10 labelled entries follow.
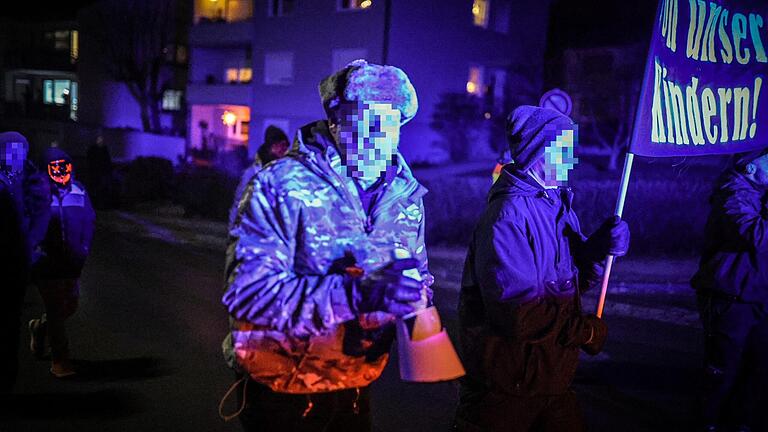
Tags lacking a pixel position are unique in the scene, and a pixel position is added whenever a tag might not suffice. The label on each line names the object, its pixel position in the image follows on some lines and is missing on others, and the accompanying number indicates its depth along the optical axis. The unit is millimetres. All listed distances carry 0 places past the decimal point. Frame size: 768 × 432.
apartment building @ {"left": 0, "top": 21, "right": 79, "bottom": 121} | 41781
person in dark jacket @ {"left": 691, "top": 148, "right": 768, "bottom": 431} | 4285
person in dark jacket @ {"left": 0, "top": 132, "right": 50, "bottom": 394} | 4274
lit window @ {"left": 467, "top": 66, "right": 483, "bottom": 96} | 25375
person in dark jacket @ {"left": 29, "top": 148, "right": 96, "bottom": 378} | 5219
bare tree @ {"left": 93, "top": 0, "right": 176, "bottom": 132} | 35219
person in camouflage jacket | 2059
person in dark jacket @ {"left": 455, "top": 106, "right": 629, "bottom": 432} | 2711
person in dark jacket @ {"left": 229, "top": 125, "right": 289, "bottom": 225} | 7020
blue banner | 3152
